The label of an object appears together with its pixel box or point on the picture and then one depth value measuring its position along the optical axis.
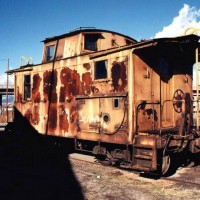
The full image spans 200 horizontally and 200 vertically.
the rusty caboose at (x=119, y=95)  8.58
